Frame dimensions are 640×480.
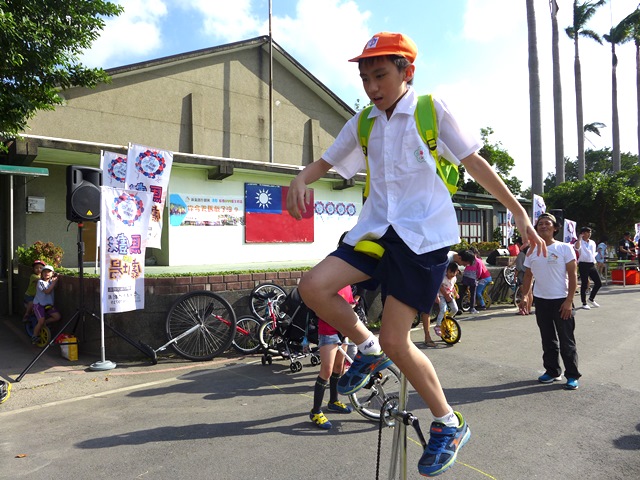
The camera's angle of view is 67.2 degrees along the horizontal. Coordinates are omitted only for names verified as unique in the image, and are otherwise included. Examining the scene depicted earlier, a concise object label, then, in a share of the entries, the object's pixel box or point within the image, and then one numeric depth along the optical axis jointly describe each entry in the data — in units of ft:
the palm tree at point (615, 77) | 111.03
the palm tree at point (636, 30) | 107.65
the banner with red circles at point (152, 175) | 23.59
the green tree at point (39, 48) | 20.62
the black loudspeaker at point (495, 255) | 50.31
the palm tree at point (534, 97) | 58.23
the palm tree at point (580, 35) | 95.45
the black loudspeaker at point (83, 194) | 22.71
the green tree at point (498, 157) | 100.17
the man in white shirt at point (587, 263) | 41.19
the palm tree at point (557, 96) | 69.86
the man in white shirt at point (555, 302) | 18.57
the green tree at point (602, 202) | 71.41
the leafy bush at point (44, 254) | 32.94
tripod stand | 21.67
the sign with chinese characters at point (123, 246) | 22.08
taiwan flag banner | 43.80
